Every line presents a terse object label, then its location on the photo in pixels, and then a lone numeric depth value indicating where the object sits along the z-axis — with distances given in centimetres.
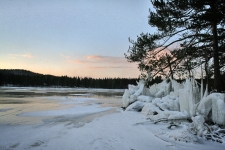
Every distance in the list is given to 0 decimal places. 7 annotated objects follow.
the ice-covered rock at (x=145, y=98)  1132
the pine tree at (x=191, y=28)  854
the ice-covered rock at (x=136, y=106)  1078
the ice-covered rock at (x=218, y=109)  534
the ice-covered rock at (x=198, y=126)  480
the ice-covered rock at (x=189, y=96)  635
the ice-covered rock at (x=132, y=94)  1294
